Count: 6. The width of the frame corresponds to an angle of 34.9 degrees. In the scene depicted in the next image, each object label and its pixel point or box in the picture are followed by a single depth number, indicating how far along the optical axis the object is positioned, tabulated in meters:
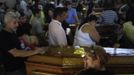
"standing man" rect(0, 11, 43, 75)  2.61
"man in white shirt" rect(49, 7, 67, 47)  3.40
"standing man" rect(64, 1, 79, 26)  6.25
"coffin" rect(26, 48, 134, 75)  2.63
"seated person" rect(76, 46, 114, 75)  2.15
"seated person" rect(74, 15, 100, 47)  3.23
